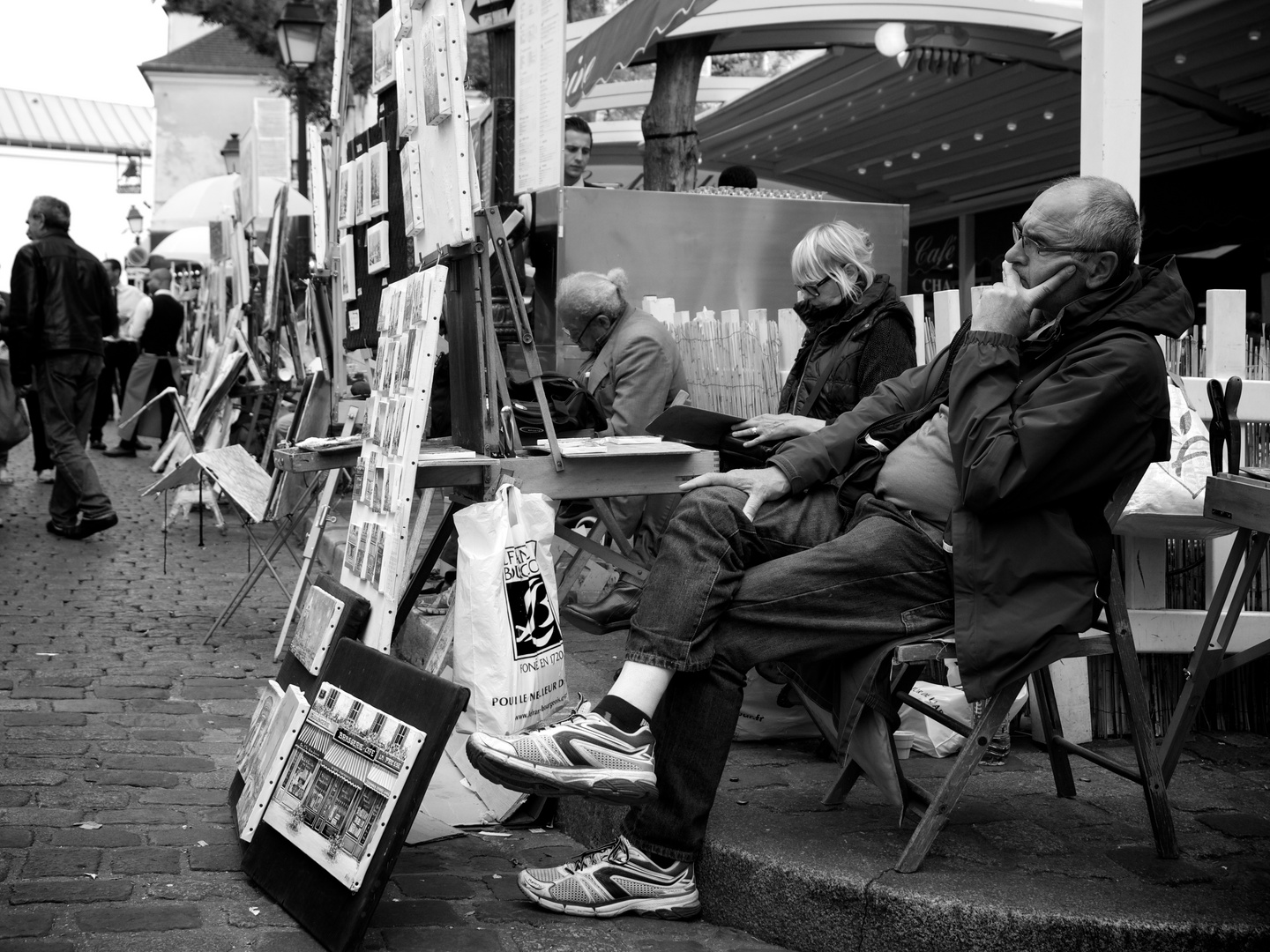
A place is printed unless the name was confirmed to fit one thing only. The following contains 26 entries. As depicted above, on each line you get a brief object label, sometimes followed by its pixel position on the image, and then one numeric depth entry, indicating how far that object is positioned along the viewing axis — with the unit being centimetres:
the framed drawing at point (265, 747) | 317
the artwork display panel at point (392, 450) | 358
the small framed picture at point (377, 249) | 497
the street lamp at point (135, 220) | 4269
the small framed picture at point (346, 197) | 543
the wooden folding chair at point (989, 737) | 285
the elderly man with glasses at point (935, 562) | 278
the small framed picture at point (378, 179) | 492
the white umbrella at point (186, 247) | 2038
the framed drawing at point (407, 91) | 402
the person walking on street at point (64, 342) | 870
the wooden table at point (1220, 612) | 318
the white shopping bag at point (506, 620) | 334
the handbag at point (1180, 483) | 364
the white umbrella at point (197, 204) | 1789
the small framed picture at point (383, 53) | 471
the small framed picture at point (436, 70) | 371
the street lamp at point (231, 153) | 2184
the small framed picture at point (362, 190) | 514
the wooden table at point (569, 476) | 377
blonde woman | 423
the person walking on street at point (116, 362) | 1523
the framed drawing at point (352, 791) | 276
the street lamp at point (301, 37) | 1277
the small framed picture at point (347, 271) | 555
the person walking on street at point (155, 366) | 1352
